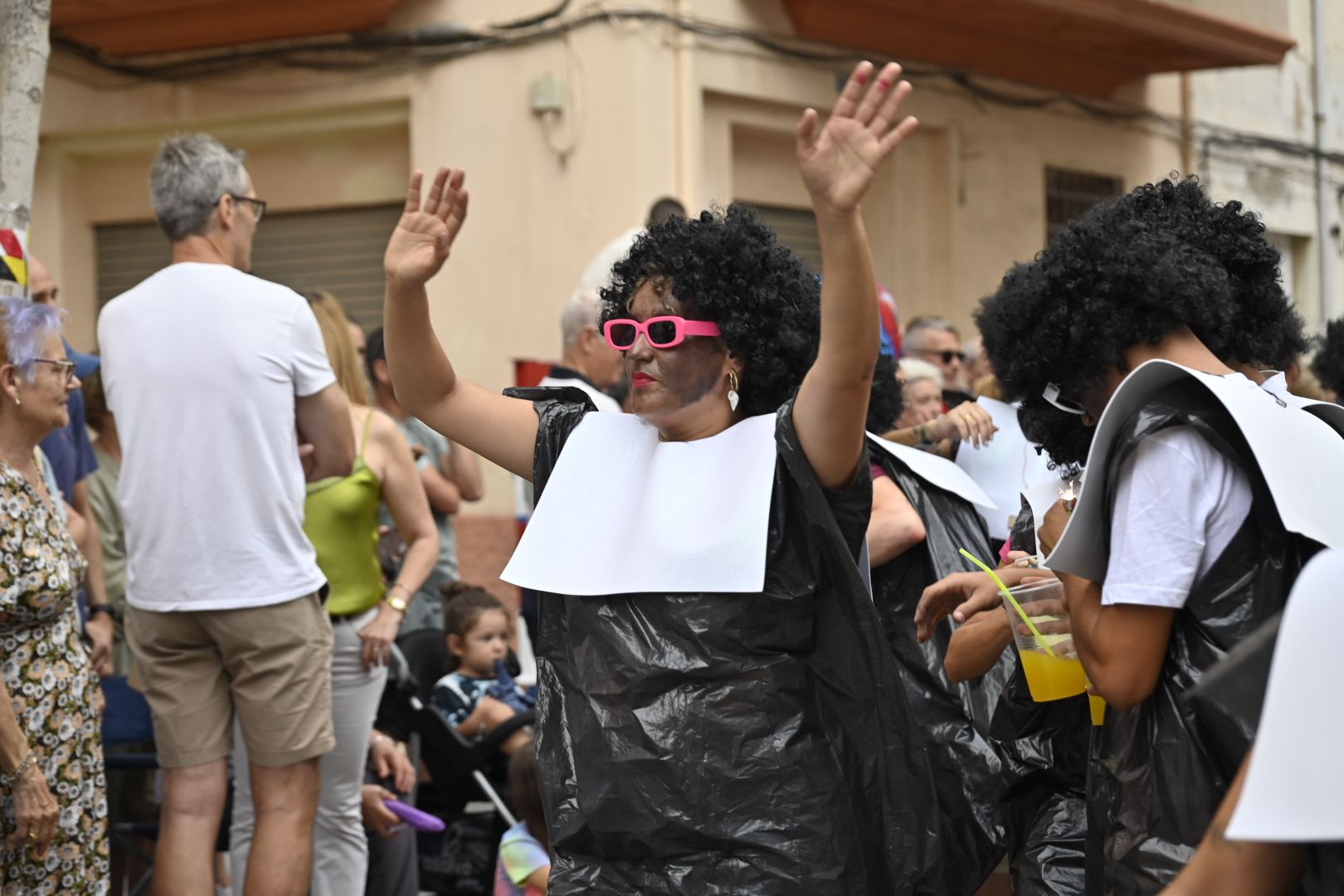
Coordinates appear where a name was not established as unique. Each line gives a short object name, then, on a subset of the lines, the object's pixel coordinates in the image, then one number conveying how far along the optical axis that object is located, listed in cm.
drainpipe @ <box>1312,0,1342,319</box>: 1538
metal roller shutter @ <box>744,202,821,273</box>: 1102
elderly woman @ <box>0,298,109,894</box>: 417
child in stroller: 600
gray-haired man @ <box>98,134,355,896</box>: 475
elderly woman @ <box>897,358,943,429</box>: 650
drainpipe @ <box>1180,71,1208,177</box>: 1373
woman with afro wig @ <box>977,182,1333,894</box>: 258
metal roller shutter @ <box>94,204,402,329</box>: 1051
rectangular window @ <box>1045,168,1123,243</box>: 1284
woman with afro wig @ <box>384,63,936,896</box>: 308
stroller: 580
